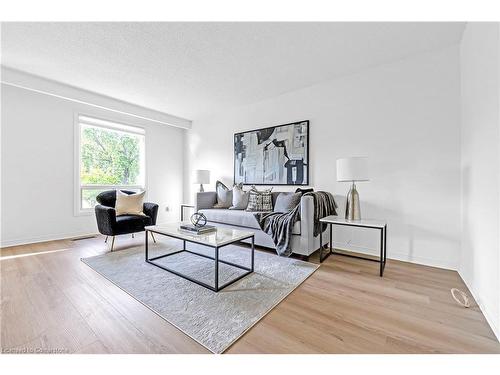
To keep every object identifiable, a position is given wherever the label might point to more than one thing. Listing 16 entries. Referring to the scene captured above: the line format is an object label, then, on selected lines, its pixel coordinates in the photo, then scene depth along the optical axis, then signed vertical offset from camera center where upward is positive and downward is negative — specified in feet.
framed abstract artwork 11.05 +1.64
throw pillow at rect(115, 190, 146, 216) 10.88 -0.96
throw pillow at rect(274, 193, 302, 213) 9.74 -0.71
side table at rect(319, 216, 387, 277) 7.24 -1.29
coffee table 6.22 -1.60
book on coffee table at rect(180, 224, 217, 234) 7.26 -1.46
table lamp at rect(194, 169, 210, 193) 14.07 +0.52
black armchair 9.54 -1.54
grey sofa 8.25 -1.61
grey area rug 4.64 -2.88
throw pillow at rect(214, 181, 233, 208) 12.74 -0.67
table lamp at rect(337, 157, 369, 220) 7.91 +0.43
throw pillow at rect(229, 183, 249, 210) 11.89 -0.73
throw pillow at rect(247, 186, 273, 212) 10.80 -0.80
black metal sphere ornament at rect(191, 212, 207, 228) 7.71 -1.24
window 12.42 +1.63
